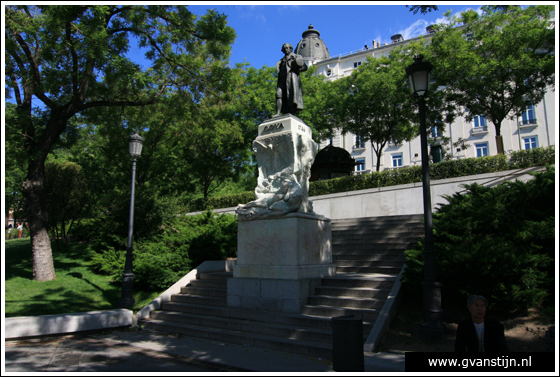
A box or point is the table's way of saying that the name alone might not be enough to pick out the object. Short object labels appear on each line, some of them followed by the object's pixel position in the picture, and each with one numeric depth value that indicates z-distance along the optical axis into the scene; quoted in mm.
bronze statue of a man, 10133
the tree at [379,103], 24109
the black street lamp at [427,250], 6598
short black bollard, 4609
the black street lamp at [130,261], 10414
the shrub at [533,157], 17156
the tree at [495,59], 19609
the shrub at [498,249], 6676
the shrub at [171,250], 12000
